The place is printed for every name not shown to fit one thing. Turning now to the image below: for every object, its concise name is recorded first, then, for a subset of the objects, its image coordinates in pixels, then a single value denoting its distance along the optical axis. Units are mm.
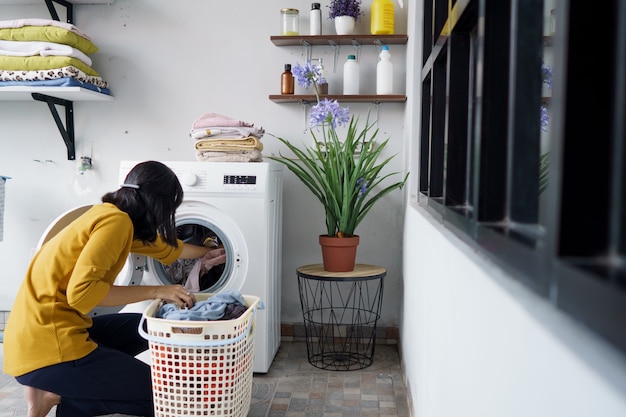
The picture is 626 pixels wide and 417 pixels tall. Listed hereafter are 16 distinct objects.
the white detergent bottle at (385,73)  3186
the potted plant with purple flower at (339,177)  2857
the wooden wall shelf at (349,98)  3176
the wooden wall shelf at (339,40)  3186
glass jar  3246
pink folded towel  2934
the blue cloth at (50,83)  3072
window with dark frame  525
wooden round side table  3348
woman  2031
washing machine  2783
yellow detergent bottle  3160
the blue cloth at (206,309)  2021
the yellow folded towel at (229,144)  2906
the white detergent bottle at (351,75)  3227
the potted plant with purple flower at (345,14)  3186
